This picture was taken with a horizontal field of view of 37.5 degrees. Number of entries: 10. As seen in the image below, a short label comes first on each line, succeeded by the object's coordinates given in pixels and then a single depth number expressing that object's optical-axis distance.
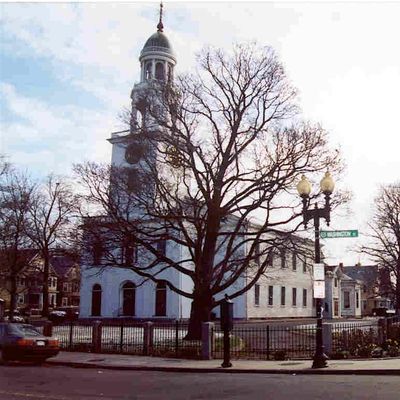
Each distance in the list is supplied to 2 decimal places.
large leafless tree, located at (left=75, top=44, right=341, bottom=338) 29.75
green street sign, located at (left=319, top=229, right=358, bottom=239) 18.44
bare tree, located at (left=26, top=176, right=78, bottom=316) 56.62
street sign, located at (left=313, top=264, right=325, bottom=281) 18.39
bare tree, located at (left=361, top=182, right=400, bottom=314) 61.06
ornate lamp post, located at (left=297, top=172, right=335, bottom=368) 18.11
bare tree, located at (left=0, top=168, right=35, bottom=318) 46.56
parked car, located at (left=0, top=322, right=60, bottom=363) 20.12
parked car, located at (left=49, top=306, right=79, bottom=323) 54.18
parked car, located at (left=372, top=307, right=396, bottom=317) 80.55
